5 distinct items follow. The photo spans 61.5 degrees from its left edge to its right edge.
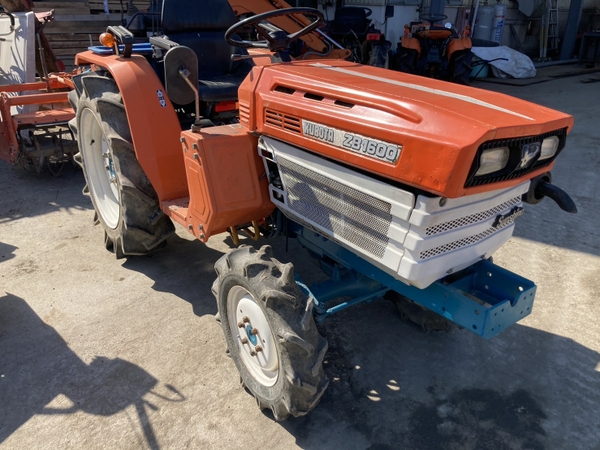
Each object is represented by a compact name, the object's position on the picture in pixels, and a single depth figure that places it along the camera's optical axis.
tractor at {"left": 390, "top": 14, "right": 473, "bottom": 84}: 8.74
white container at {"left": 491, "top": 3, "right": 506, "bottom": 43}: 11.71
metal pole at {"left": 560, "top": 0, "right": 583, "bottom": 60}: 13.07
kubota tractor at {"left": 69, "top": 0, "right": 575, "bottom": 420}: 1.65
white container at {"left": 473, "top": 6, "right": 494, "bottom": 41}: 11.78
